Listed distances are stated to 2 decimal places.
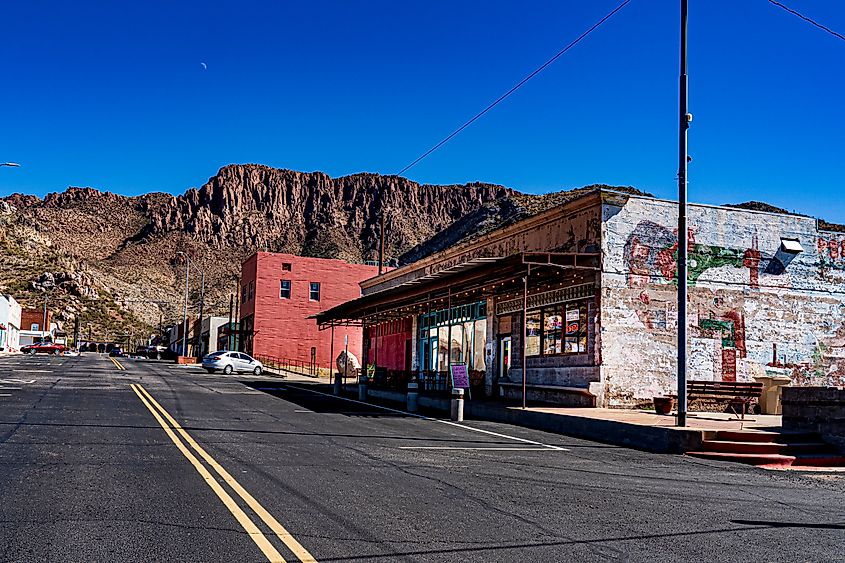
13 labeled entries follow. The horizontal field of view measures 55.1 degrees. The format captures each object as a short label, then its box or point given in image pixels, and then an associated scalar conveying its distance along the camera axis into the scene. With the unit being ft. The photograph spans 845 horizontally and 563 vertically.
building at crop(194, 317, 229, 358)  287.89
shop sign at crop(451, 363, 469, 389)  71.87
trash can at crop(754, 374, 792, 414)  73.51
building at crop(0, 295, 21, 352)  290.48
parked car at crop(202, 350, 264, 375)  171.42
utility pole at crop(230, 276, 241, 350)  239.26
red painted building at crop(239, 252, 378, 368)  215.31
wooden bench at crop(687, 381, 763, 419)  65.31
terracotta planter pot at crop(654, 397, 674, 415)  64.23
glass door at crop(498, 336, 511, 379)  91.30
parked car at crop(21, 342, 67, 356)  285.84
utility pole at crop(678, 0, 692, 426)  52.65
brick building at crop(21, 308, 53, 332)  381.19
